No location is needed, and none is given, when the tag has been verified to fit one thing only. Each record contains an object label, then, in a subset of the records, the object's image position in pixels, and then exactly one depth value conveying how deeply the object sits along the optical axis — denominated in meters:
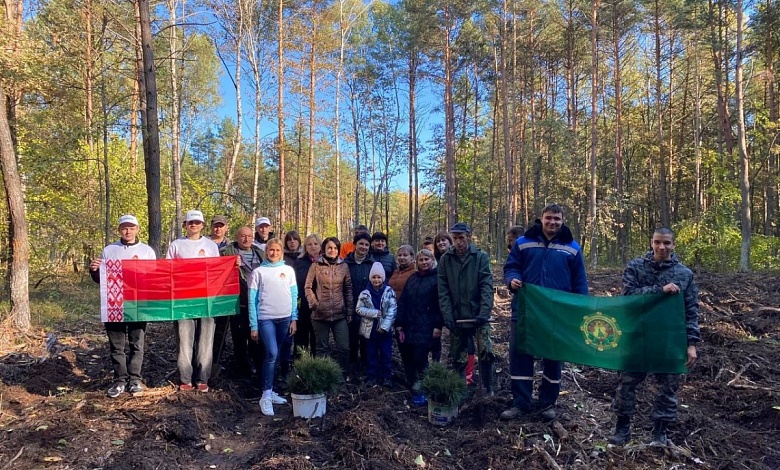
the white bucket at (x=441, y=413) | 4.76
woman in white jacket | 5.19
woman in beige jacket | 5.84
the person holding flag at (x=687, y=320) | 4.02
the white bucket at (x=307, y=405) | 4.83
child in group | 5.64
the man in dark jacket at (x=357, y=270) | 6.17
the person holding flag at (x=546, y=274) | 4.70
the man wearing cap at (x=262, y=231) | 6.29
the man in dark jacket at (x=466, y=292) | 5.16
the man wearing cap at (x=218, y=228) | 5.88
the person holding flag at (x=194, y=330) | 5.55
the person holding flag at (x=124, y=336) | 5.32
